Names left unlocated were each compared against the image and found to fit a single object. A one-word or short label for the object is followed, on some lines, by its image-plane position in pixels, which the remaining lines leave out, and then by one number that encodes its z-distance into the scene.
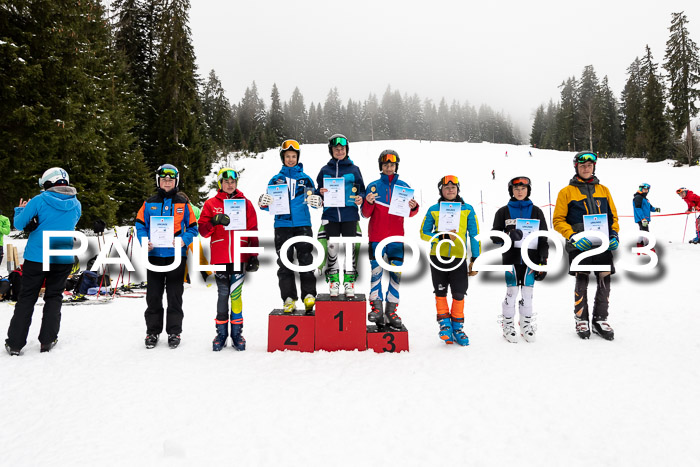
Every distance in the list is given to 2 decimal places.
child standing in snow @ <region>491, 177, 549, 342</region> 4.61
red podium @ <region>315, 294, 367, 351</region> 4.26
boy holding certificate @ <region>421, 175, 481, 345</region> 4.48
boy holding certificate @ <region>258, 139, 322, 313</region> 4.48
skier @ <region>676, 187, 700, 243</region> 11.39
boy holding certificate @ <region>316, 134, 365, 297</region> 4.42
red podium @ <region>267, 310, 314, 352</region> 4.29
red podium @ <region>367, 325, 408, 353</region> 4.24
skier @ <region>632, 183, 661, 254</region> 10.51
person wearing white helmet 4.25
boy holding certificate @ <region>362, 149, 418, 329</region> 4.48
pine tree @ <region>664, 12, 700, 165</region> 35.91
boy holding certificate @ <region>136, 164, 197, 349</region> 4.46
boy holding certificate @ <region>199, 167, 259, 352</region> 4.39
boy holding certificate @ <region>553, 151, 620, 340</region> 4.62
